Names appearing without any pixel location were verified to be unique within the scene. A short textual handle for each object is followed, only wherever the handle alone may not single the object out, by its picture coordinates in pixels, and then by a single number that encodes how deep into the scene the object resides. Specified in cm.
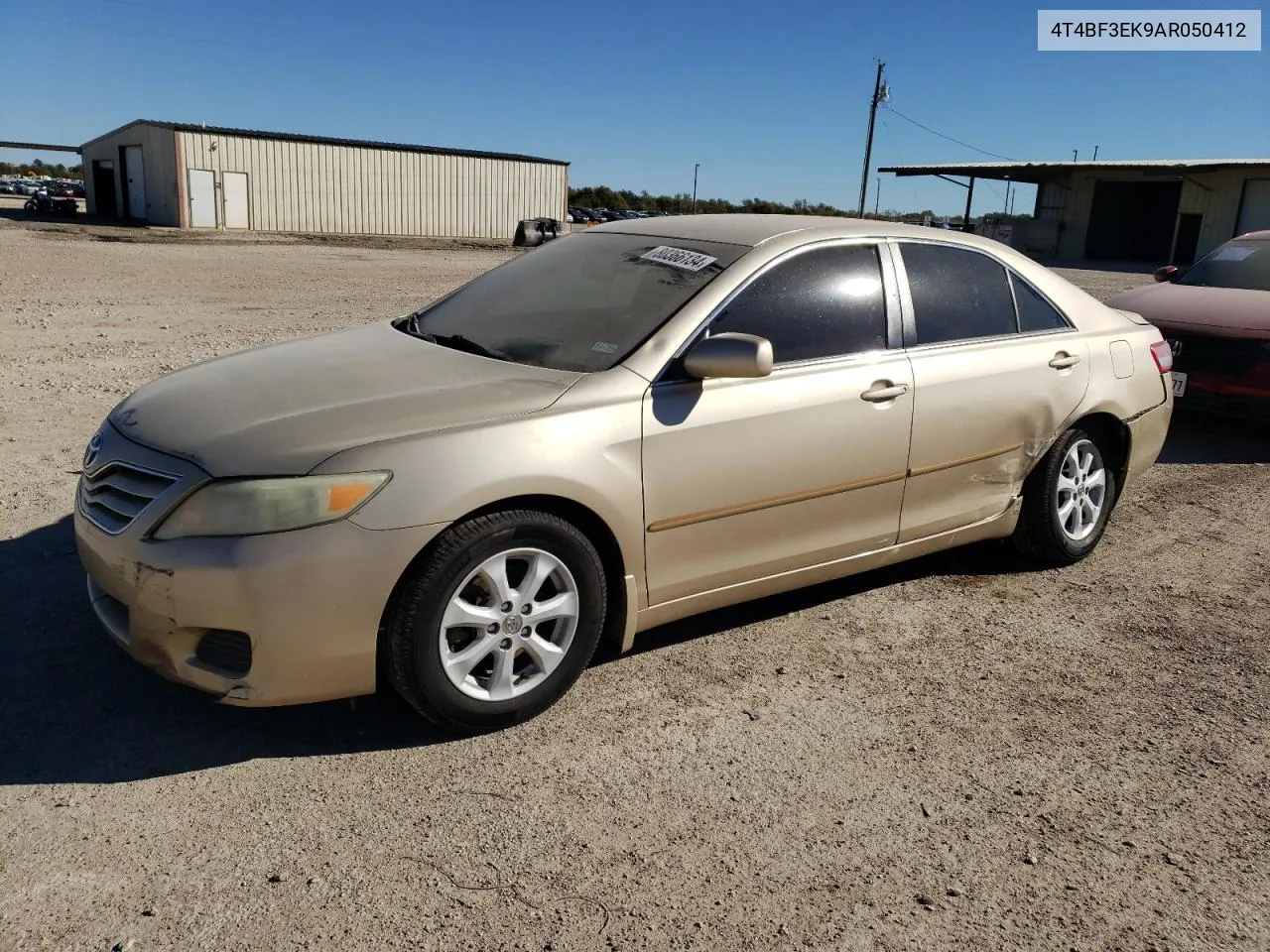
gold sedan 301
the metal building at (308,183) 4066
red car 743
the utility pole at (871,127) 4303
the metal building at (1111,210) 3912
